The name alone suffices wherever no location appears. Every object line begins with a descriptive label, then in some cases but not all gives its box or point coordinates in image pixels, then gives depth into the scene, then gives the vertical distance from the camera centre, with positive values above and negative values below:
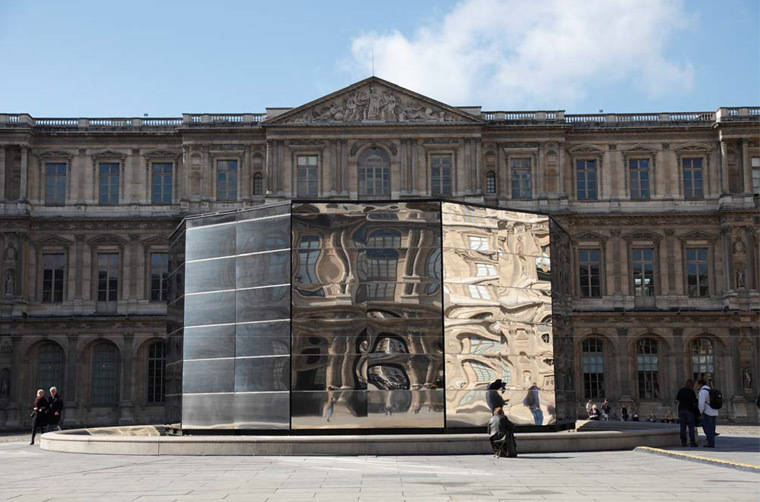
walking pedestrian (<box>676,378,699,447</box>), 23.30 -1.44
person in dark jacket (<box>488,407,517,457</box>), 20.62 -1.69
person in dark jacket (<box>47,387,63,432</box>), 28.68 -1.62
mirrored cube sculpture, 22.89 +0.68
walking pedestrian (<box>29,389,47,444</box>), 28.20 -1.66
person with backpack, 23.55 -1.46
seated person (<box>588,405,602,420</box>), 37.19 -2.47
